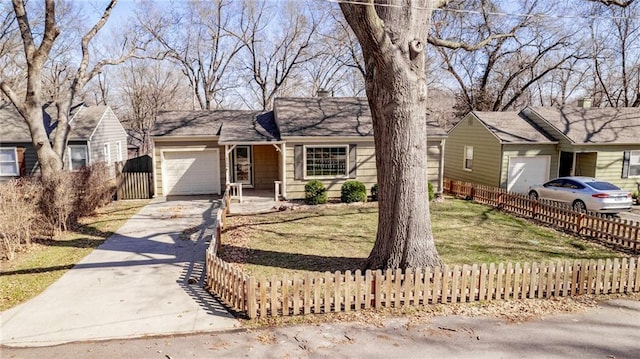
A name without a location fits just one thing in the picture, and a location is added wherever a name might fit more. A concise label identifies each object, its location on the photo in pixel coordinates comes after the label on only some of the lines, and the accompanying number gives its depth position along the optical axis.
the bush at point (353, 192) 16.80
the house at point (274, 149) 17.11
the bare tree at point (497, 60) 26.89
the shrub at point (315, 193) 16.44
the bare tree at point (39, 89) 13.38
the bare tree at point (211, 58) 32.47
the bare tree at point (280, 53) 33.56
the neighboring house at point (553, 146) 19.22
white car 14.55
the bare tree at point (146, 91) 40.33
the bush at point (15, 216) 9.14
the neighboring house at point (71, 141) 19.95
